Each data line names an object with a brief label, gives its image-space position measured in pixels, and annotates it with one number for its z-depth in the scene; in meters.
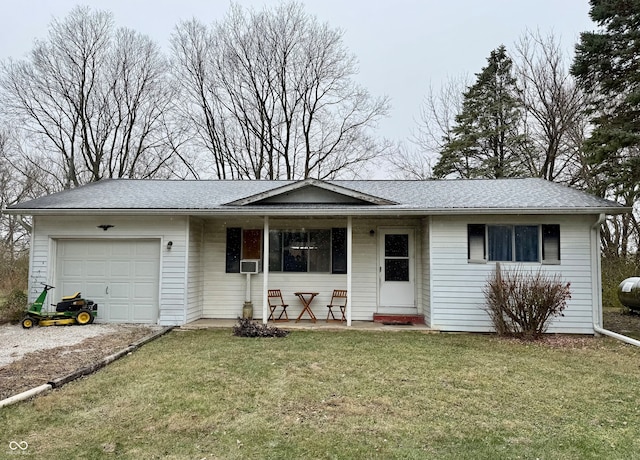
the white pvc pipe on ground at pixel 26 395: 3.83
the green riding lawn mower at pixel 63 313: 7.77
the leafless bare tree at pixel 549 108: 16.84
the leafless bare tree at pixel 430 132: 20.17
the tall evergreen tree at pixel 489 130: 17.84
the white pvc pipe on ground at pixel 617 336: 6.75
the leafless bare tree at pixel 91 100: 19.08
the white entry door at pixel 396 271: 8.85
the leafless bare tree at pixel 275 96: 20.72
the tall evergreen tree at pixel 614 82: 9.10
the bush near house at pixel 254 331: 7.22
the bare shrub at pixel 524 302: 7.10
